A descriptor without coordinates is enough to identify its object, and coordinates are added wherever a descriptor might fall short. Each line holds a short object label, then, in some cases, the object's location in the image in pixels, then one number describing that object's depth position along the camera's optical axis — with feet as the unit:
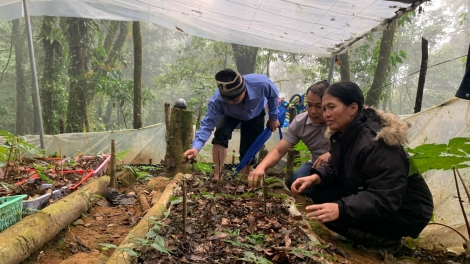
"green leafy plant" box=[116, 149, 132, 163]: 17.02
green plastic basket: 7.78
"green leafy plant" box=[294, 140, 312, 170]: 14.16
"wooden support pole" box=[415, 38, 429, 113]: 14.01
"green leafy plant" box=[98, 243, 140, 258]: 5.62
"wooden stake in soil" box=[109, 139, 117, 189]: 13.27
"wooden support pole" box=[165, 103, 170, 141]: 18.74
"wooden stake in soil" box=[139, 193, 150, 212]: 11.47
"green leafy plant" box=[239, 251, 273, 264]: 5.74
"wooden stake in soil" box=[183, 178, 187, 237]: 6.81
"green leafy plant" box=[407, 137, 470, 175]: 7.06
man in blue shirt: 12.70
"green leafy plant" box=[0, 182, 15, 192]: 9.92
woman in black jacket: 7.50
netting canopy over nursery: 13.15
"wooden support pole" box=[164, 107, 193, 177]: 15.74
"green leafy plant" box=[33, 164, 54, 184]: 11.67
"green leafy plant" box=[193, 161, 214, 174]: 17.08
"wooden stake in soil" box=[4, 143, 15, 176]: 11.01
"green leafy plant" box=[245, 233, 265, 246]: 7.01
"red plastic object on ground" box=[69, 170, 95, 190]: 12.39
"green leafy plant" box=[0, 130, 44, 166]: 10.82
